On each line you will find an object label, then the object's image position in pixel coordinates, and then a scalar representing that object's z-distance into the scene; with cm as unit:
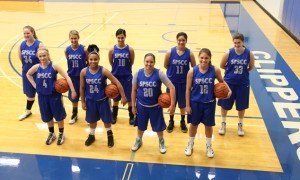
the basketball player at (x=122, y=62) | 503
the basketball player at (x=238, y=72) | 453
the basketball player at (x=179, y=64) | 470
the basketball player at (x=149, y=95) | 411
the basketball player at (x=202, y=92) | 402
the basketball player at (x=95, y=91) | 434
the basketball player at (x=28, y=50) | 507
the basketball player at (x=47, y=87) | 438
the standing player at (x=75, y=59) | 505
